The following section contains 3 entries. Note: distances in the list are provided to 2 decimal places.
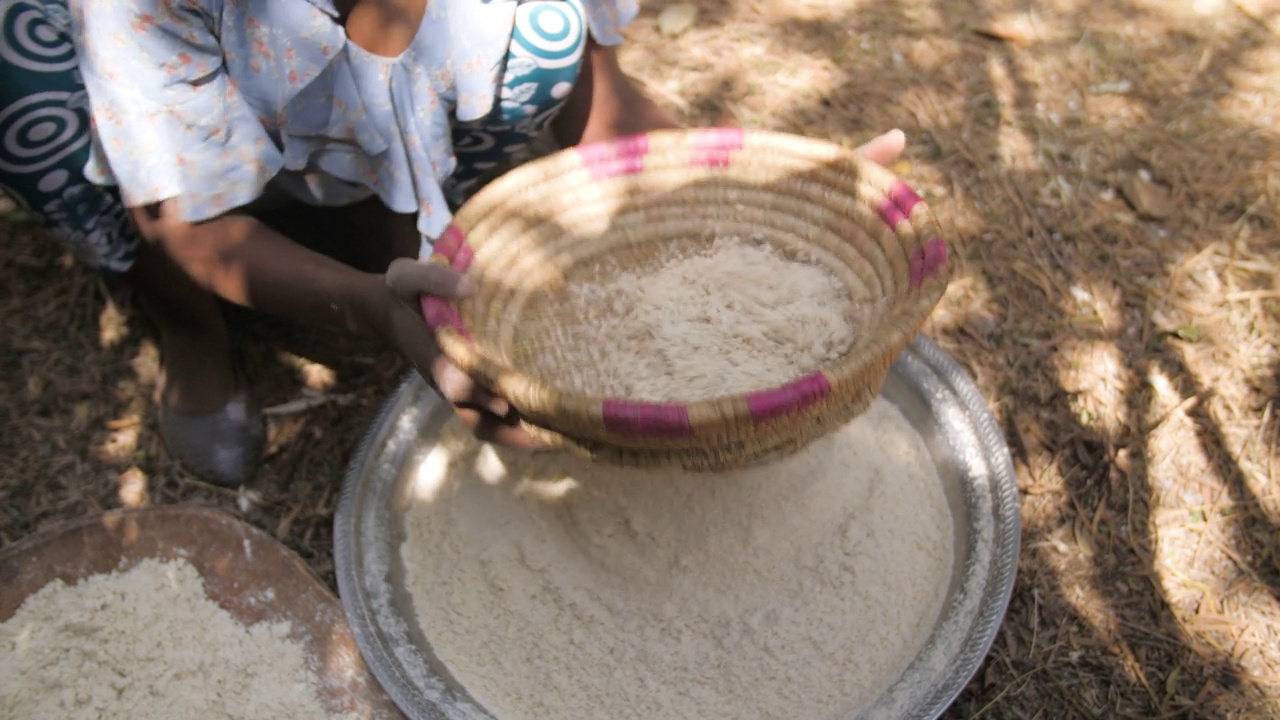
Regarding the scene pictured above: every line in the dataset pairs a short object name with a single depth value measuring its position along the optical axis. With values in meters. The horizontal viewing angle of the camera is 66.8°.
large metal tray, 1.40
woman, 1.27
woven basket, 1.04
